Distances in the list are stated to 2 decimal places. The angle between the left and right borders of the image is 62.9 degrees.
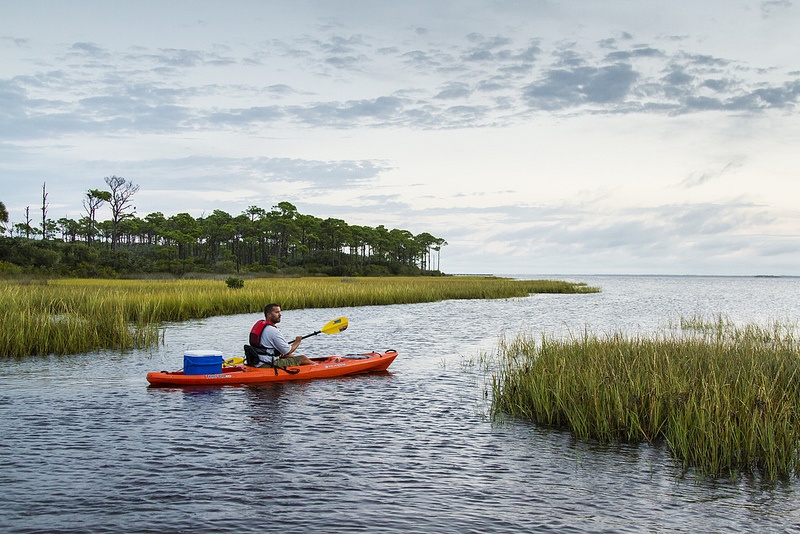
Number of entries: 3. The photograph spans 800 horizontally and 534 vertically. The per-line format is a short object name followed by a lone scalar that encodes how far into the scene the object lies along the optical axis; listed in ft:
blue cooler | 43.34
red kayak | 43.29
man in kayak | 45.91
